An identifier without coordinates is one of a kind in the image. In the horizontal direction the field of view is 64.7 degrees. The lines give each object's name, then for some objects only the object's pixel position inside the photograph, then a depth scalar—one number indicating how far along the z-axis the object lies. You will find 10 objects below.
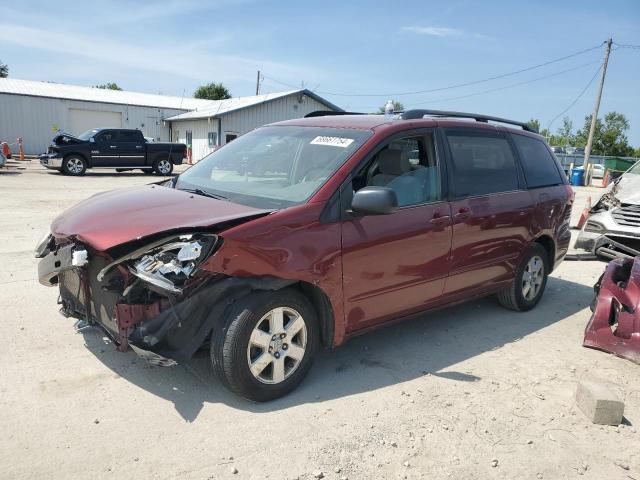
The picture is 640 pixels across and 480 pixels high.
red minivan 3.06
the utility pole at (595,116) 27.39
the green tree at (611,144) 59.88
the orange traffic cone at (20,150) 27.61
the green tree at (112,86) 90.04
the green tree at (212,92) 69.56
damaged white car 6.61
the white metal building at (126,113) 30.45
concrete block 3.27
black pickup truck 19.64
